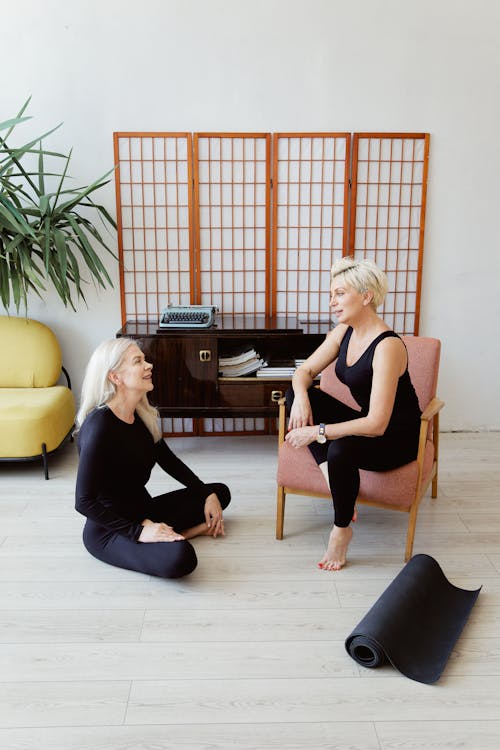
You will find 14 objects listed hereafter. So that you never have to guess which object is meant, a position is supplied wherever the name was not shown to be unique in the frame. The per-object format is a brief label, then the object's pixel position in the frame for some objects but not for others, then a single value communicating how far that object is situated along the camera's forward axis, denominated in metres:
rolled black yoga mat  1.98
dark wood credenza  3.56
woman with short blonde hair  2.47
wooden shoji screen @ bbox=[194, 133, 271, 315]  3.75
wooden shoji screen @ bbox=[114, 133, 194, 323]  3.74
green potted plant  3.29
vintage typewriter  3.58
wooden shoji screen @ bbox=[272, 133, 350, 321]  3.76
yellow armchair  3.32
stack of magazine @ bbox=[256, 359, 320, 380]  3.64
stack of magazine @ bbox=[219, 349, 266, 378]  3.68
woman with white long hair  2.40
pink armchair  2.53
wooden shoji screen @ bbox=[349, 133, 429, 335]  3.77
